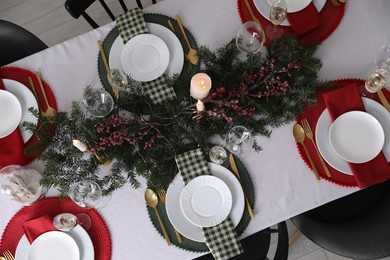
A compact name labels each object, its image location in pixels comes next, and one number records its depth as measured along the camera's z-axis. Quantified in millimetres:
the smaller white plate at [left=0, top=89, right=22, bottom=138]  1215
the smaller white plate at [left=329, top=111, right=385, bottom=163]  1168
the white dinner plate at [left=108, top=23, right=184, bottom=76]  1247
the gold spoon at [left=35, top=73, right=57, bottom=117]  1218
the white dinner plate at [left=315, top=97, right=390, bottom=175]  1171
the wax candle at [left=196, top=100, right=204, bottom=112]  1028
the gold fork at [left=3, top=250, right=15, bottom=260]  1140
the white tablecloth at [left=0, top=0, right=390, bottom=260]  1162
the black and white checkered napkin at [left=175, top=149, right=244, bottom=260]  1107
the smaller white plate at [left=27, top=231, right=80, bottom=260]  1122
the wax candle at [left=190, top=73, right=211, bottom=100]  1034
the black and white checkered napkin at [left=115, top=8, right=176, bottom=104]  1258
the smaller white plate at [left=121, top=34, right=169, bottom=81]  1235
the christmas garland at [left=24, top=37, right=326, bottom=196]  1111
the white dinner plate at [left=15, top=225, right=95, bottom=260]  1130
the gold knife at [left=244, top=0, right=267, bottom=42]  1291
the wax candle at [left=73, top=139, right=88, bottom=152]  1008
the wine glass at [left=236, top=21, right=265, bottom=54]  1211
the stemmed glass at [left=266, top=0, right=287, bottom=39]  1216
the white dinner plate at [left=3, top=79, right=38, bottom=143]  1213
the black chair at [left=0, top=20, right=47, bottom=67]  1422
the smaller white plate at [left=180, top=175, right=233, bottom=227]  1129
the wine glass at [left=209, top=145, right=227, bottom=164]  1178
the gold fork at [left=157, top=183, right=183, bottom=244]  1158
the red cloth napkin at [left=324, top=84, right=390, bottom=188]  1159
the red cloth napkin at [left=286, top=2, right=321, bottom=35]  1245
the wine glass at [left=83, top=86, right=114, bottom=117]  1152
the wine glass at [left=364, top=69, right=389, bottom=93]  1196
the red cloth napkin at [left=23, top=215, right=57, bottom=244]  1125
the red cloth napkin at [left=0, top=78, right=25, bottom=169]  1185
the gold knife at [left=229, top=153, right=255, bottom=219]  1165
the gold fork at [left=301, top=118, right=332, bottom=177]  1182
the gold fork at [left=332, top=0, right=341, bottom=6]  1289
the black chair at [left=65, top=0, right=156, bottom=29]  1314
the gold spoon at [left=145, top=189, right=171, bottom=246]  1154
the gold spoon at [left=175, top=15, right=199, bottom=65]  1243
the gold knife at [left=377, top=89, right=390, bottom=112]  1211
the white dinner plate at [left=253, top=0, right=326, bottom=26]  1274
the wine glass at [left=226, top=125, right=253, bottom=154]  1151
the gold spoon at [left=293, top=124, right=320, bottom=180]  1198
